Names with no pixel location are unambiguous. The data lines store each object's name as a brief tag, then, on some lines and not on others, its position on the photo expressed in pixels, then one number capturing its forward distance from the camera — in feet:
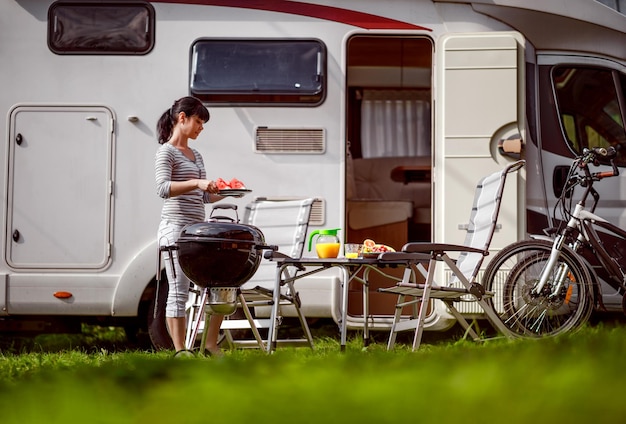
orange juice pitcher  30.14
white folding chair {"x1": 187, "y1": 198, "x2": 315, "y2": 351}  31.91
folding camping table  29.01
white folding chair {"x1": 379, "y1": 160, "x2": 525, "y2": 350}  28.40
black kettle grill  26.21
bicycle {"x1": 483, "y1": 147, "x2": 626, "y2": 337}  32.76
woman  30.32
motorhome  35.53
